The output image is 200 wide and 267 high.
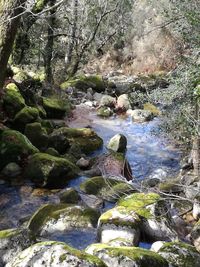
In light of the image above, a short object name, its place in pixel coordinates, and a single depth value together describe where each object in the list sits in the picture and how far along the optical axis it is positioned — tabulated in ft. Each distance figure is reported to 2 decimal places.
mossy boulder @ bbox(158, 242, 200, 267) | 18.04
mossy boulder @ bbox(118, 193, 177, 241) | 22.21
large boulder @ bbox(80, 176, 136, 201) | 28.12
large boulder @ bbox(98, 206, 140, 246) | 21.02
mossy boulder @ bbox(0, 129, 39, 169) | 32.32
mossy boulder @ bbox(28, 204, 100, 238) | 22.93
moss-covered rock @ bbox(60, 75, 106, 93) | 65.98
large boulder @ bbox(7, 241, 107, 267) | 14.32
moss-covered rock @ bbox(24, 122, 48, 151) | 36.52
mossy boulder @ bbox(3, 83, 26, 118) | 38.24
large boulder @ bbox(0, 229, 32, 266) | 18.19
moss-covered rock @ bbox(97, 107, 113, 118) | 55.65
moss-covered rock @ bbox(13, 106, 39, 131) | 38.01
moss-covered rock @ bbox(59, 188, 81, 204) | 27.22
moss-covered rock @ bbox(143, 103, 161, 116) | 51.39
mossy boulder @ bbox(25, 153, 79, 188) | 30.27
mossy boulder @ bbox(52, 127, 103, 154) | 39.23
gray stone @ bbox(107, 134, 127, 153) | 39.58
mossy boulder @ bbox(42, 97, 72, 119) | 49.29
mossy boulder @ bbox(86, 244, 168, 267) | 16.22
